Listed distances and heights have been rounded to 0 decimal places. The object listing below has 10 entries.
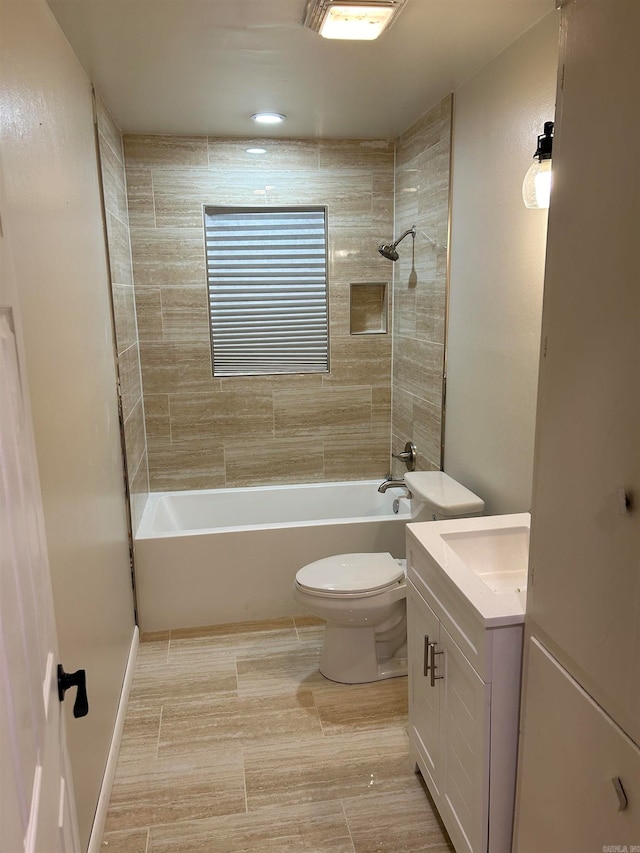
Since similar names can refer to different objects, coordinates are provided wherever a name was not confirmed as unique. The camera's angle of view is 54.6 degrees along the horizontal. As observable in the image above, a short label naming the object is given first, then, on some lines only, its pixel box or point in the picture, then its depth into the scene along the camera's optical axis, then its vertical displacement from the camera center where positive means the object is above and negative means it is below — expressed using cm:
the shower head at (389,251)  342 +24
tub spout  339 -102
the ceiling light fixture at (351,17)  183 +84
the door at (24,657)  77 -50
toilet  257 -125
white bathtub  310 -132
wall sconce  182 +32
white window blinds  365 +4
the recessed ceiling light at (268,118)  307 +88
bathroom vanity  150 -97
